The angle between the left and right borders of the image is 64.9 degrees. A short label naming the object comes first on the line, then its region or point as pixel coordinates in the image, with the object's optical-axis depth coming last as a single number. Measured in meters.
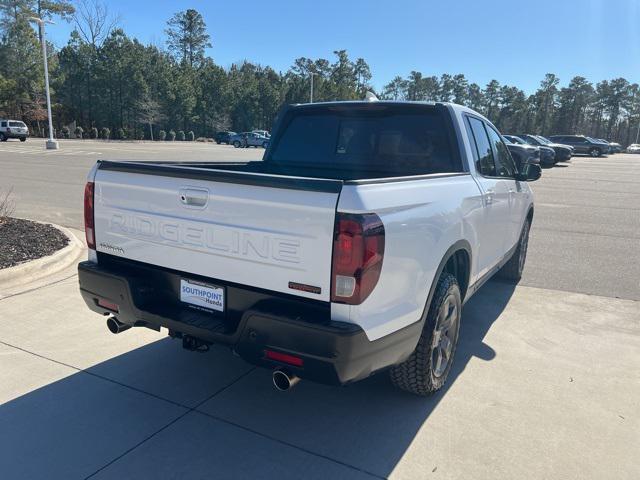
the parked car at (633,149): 68.21
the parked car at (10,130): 43.72
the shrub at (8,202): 7.69
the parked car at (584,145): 42.59
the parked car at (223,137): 57.22
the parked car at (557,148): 30.35
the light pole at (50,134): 30.20
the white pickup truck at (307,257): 2.42
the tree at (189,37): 89.75
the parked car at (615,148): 58.11
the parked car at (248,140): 50.12
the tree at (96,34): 68.56
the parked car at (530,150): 22.05
